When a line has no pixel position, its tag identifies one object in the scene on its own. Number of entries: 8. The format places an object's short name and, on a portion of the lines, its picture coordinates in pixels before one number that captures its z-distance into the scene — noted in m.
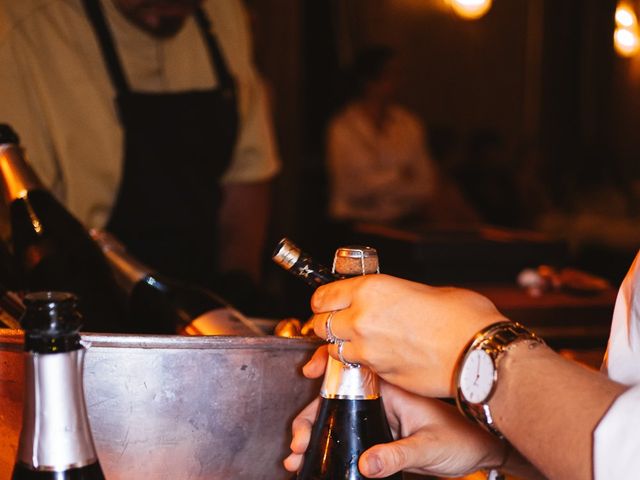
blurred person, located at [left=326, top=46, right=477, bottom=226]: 4.06
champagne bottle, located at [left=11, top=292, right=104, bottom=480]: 0.48
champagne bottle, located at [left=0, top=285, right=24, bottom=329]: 0.77
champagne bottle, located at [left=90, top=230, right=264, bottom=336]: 0.91
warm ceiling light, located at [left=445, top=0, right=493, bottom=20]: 5.59
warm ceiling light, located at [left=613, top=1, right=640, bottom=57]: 5.80
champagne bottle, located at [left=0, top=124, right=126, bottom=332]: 0.91
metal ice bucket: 0.62
